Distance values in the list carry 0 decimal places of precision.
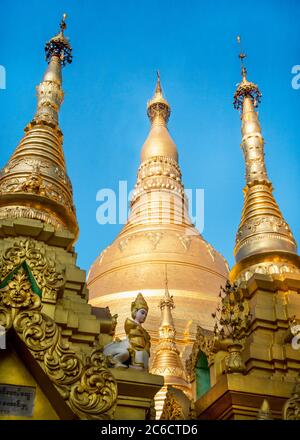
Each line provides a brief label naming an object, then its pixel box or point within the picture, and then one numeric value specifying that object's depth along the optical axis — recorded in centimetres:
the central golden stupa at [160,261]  2298
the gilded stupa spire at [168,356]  1752
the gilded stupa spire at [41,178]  1078
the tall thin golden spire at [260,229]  1116
